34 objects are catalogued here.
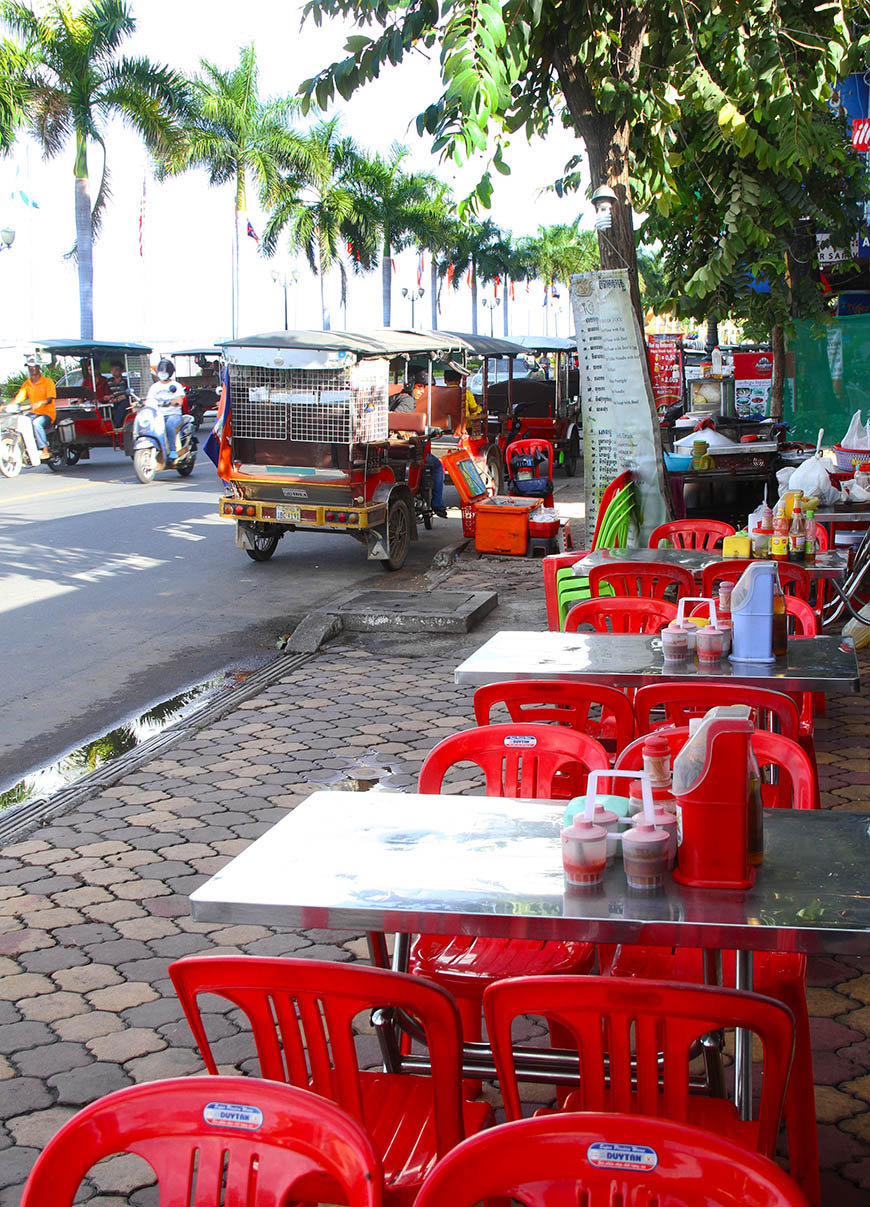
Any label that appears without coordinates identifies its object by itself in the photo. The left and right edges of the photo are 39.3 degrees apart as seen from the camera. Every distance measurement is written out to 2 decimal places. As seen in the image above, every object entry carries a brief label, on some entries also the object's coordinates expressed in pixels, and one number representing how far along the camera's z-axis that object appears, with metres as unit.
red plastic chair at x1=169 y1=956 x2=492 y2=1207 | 2.24
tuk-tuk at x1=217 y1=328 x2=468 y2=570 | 12.37
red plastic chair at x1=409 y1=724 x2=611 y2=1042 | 3.26
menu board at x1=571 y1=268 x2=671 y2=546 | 9.83
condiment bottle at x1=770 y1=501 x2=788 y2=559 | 6.85
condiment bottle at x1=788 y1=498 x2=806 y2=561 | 6.93
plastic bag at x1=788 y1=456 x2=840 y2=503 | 8.59
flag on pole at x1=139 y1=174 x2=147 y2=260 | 39.50
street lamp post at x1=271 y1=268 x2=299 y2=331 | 43.89
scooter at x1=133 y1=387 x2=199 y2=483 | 20.53
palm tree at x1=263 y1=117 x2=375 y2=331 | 40.91
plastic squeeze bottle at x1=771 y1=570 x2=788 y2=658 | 4.94
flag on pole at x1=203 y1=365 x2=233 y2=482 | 12.88
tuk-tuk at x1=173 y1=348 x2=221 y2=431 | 29.30
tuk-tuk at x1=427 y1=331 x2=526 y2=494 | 16.42
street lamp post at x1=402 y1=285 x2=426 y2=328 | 49.28
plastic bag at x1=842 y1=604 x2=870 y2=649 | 8.46
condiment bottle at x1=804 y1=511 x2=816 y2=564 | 6.98
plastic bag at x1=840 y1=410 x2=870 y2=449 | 10.07
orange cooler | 13.34
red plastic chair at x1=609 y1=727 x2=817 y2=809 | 3.63
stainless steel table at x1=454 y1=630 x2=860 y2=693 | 4.70
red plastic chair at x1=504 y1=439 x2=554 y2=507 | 15.60
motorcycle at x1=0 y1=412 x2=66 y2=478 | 21.80
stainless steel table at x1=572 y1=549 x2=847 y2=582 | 6.73
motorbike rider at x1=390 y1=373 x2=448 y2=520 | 15.00
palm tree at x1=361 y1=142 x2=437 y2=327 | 43.81
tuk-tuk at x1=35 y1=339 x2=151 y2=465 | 22.98
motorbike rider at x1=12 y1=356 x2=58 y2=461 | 22.06
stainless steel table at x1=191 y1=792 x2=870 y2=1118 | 2.64
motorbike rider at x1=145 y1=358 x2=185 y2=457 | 20.53
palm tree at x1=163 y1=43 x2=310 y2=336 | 36.38
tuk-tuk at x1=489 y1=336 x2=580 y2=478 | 21.02
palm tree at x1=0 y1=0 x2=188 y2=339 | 29.28
